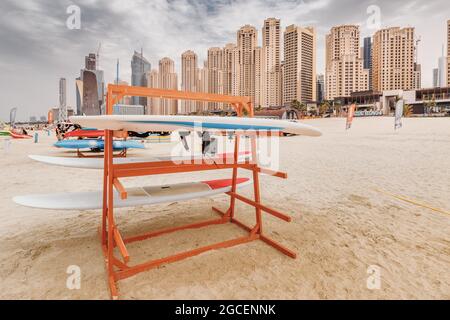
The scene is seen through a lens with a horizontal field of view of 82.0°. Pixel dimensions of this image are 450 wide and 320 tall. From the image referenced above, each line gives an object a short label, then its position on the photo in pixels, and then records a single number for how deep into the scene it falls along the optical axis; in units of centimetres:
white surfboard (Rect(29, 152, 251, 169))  319
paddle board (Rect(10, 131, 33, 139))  2134
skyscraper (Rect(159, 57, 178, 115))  5822
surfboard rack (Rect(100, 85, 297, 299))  228
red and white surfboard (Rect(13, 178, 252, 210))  243
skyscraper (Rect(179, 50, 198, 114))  5994
